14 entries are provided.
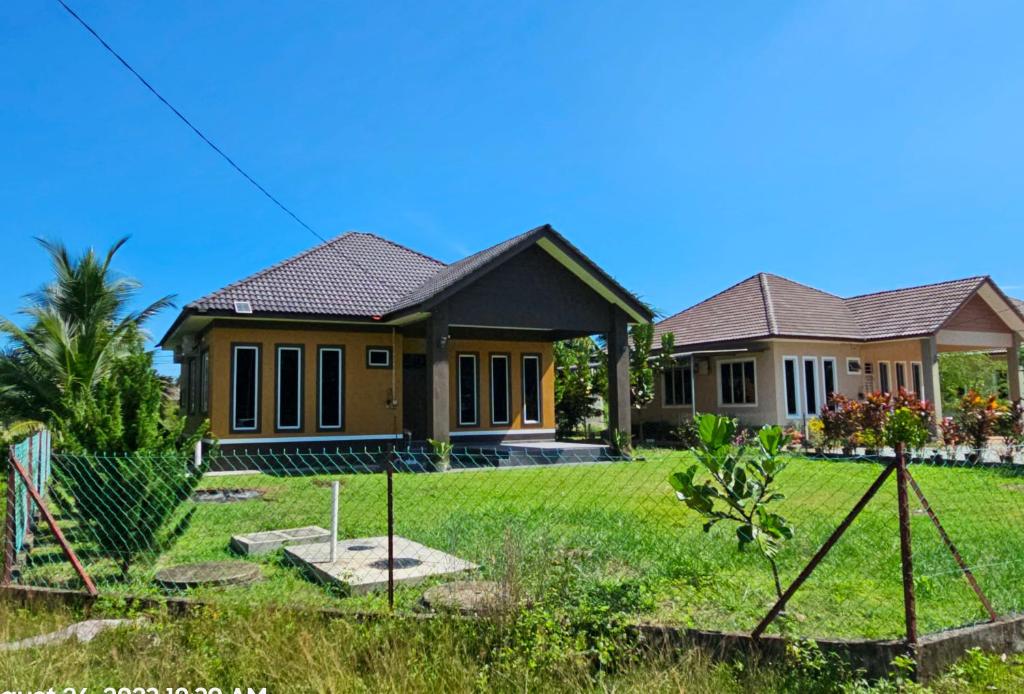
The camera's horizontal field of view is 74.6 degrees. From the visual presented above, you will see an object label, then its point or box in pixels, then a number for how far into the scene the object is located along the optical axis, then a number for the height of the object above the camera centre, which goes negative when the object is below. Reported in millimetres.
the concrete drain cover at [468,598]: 4332 -1336
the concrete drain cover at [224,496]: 10969 -1402
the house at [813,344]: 21172 +1892
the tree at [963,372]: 31172 +1215
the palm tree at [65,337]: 18266 +2222
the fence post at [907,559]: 3797 -901
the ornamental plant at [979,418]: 15555 -466
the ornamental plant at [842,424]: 17516 -613
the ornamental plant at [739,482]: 4305 -518
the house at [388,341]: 15555 +1764
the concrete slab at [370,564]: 5633 -1409
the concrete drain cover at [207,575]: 5641 -1400
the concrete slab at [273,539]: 7078 -1415
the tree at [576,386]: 23453 +694
